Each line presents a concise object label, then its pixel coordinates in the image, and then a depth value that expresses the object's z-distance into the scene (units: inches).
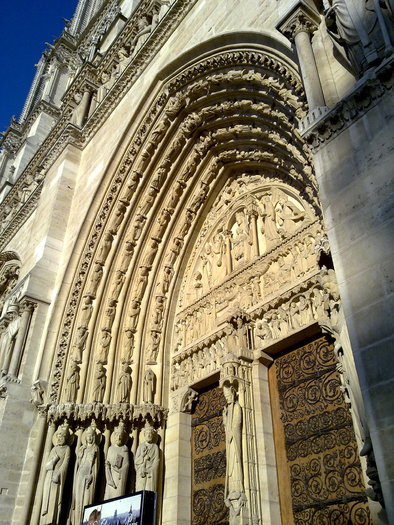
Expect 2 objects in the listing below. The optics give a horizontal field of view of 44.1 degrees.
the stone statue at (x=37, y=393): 283.7
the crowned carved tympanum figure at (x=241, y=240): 299.4
